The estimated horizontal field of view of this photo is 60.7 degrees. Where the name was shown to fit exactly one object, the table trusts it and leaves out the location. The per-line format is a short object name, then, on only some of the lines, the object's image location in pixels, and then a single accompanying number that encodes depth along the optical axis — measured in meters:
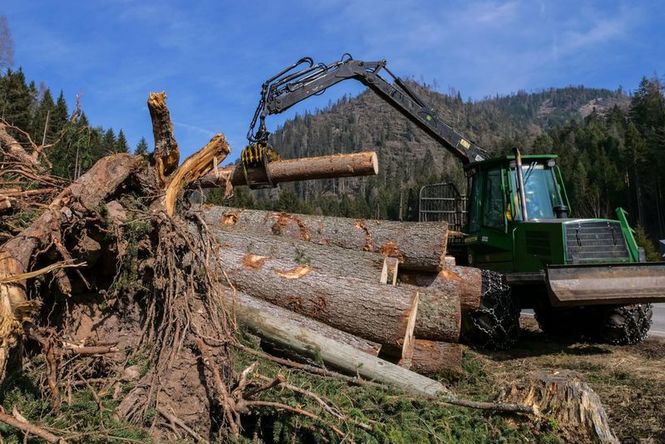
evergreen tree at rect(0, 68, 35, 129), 31.12
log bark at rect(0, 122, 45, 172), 4.60
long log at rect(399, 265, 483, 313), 7.17
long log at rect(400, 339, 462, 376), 6.02
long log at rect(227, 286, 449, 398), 4.59
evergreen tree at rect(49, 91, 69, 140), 45.70
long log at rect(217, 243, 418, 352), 5.30
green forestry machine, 6.88
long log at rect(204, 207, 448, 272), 7.05
